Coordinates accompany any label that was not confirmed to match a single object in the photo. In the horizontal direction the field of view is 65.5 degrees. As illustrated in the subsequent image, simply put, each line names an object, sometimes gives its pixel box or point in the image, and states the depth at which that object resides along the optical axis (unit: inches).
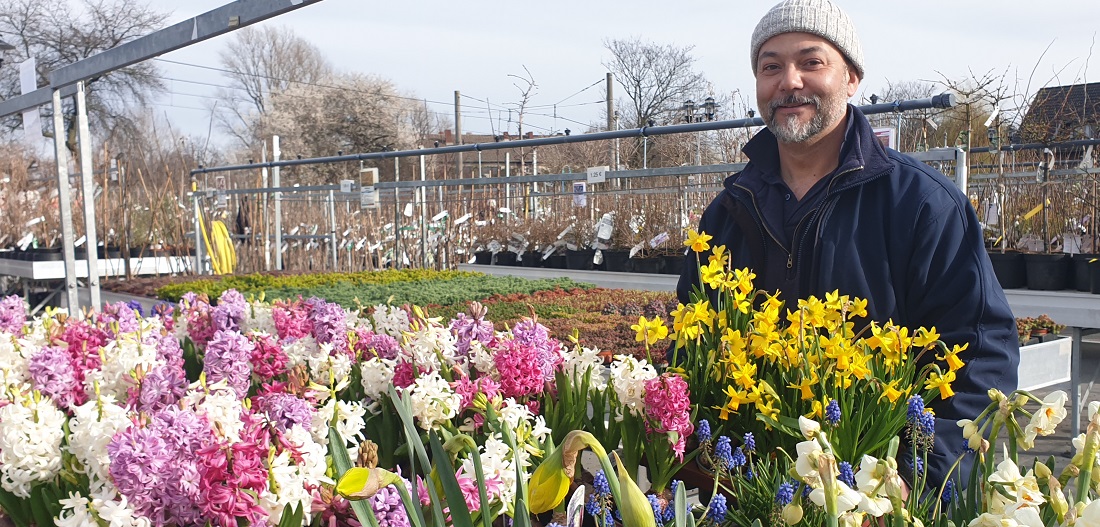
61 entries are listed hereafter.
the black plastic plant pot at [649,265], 331.9
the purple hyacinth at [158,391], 77.2
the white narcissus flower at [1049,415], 37.9
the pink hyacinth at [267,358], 89.4
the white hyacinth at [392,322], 100.5
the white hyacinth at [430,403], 65.6
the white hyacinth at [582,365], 80.7
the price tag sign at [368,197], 326.3
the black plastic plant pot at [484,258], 415.2
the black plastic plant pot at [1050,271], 242.8
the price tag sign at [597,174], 277.3
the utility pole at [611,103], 1011.7
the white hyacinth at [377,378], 80.9
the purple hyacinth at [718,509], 44.9
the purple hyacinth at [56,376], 85.9
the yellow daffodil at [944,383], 57.3
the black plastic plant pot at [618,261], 350.0
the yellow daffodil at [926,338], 58.3
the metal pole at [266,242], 413.2
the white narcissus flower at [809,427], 34.7
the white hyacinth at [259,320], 118.0
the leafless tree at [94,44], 753.1
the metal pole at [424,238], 340.4
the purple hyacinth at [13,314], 123.4
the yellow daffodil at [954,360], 58.4
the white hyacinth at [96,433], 55.8
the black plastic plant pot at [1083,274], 233.9
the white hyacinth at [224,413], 52.9
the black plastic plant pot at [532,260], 401.9
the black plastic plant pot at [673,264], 325.0
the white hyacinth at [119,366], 83.7
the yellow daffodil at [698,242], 71.4
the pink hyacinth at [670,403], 65.9
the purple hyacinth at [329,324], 103.0
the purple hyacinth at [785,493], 42.6
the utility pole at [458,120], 1065.8
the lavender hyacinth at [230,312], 117.4
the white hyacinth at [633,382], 69.8
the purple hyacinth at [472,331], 87.8
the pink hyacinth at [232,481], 50.3
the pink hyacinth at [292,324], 108.0
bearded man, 69.1
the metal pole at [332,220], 399.1
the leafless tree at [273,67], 1454.2
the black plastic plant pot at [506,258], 409.7
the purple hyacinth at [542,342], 77.9
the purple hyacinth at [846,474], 44.3
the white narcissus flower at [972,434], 40.4
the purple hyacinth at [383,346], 92.8
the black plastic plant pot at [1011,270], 255.1
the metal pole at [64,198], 144.4
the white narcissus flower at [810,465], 32.3
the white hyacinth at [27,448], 62.3
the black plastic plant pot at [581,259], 375.9
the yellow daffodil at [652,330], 65.6
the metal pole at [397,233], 336.5
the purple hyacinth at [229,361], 84.2
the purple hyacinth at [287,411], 57.7
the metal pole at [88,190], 141.3
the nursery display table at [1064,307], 210.2
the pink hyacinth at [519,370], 73.7
